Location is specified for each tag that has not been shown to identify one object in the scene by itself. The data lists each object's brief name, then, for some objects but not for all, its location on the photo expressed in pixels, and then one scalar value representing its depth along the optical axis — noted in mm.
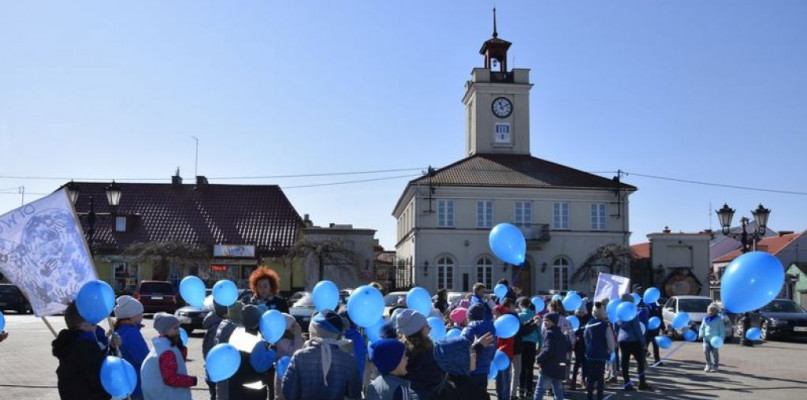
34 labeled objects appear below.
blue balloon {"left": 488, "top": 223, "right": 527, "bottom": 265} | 11047
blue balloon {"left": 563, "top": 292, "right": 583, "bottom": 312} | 13398
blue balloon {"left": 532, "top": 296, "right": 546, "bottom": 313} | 14356
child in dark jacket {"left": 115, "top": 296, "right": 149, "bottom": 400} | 7270
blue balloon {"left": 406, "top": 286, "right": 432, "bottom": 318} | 8859
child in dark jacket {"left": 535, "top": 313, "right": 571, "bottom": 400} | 10406
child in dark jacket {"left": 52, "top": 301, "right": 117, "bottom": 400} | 6453
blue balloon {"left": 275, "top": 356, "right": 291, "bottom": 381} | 7000
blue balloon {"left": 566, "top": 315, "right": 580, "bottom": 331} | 13234
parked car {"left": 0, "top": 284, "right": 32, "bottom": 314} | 35250
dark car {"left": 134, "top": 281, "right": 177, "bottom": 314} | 31109
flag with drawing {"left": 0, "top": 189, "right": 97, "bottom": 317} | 7121
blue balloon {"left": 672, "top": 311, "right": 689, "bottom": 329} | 11945
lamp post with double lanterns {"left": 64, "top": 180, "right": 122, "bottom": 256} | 21677
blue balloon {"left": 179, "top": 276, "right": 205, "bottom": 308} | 9492
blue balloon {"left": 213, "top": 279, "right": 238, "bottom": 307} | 8634
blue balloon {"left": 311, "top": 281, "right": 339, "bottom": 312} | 7946
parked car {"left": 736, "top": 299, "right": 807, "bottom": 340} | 26188
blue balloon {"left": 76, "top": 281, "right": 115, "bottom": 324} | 6527
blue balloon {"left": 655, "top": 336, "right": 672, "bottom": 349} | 11977
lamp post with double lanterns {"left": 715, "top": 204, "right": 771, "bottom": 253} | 24469
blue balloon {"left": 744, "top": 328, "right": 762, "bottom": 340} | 13023
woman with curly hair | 9273
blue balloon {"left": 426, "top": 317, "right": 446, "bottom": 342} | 7840
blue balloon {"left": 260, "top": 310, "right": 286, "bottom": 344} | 7273
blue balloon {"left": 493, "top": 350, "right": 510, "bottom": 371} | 8477
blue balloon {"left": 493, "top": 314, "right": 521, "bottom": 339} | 8820
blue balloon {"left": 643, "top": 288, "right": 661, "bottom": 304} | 15422
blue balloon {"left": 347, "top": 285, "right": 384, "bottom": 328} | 6836
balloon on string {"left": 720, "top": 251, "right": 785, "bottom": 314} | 7379
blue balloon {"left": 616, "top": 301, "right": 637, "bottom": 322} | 12320
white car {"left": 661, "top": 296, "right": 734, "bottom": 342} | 26041
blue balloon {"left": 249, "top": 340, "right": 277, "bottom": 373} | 7457
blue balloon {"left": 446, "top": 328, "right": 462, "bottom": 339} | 7907
